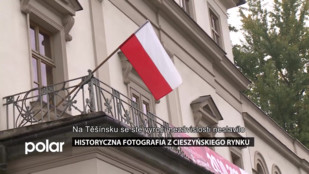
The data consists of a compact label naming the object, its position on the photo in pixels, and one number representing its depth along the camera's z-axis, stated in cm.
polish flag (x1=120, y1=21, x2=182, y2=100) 1281
